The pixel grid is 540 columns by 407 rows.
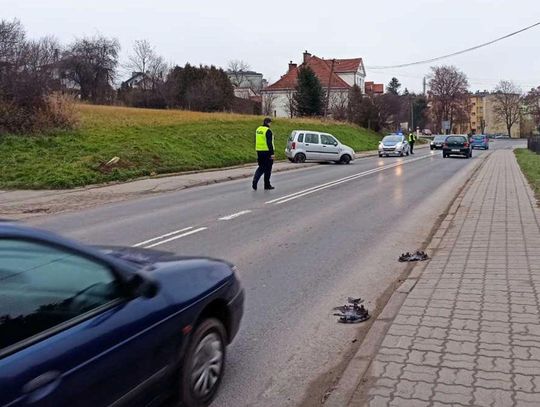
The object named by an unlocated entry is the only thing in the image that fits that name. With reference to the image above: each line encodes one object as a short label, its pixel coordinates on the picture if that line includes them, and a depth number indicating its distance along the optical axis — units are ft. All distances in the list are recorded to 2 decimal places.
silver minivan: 95.76
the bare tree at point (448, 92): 326.03
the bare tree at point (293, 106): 200.17
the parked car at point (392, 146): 129.29
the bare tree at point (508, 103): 408.46
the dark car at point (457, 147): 121.90
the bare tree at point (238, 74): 380.78
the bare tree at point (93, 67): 231.30
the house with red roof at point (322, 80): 247.09
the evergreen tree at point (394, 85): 459.89
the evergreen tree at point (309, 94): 191.21
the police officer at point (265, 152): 51.47
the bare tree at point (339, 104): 198.05
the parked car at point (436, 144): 178.91
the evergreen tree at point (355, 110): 195.11
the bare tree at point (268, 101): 235.01
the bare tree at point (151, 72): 241.67
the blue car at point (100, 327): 7.61
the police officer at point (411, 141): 148.66
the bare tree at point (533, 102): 318.94
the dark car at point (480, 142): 195.05
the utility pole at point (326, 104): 190.65
